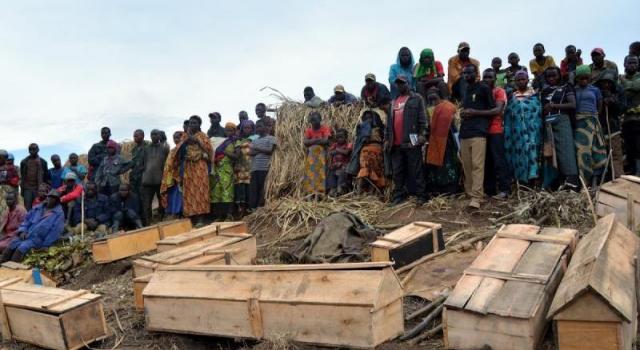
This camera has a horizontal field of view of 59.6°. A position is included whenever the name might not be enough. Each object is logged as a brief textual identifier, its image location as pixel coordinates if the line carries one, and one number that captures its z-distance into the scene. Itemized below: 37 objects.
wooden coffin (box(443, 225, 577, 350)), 2.96
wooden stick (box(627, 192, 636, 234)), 4.63
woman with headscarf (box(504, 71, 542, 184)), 6.91
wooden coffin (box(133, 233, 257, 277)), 5.00
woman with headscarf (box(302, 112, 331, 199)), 8.53
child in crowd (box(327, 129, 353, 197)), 8.20
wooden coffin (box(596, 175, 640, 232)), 4.66
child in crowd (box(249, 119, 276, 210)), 9.06
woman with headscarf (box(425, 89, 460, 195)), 7.18
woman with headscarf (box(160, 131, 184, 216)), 9.17
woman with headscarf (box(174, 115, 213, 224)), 8.91
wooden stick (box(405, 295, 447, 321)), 3.88
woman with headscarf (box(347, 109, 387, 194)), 7.77
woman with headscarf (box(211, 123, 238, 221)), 9.12
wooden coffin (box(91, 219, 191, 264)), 7.18
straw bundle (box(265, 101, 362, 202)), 8.87
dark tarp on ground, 5.59
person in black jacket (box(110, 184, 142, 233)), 9.38
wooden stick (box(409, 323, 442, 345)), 3.47
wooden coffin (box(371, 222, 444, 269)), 4.83
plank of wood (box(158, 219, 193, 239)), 7.74
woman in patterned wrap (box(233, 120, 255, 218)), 9.23
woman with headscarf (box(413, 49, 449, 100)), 7.95
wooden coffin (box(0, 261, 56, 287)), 6.20
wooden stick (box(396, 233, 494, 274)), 4.86
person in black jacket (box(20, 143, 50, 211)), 10.53
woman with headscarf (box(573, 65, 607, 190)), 6.70
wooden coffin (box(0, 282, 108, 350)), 4.12
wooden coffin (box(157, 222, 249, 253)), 5.80
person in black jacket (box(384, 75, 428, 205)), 7.11
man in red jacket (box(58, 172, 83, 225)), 9.34
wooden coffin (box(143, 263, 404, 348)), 3.31
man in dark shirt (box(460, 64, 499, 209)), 6.78
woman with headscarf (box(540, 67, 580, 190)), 6.73
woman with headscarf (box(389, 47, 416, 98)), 8.45
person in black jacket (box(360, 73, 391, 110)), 8.55
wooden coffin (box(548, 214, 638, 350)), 2.74
